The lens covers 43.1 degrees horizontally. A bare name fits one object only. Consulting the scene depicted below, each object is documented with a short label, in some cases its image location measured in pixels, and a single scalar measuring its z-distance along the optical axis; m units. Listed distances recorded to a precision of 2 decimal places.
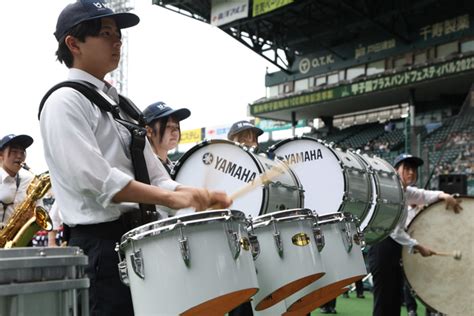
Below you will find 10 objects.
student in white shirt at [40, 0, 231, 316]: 2.10
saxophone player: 6.04
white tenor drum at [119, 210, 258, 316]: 2.05
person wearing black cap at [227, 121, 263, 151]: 5.29
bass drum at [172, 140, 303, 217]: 4.02
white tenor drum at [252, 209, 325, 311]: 2.82
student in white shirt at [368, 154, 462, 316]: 5.78
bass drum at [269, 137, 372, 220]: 5.09
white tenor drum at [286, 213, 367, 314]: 3.24
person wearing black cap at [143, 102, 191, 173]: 4.17
